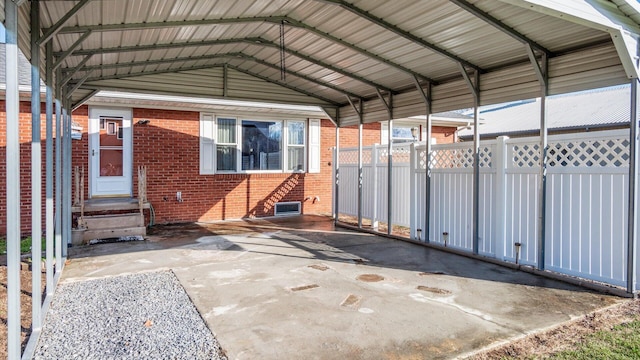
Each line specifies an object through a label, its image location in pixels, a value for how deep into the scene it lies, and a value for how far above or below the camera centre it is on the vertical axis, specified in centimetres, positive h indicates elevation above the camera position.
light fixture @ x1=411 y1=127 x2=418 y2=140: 1250 +137
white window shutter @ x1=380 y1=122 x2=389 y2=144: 1276 +141
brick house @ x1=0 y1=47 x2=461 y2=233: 888 +61
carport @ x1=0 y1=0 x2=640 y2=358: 382 +174
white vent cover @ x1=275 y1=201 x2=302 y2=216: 1133 -85
